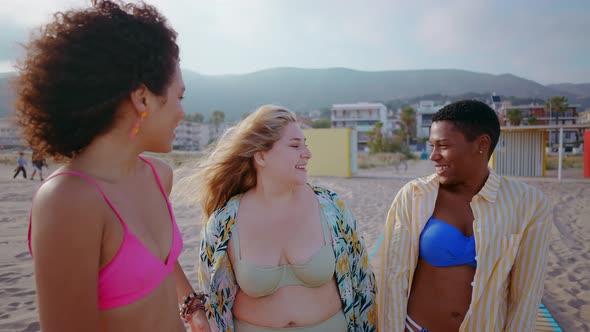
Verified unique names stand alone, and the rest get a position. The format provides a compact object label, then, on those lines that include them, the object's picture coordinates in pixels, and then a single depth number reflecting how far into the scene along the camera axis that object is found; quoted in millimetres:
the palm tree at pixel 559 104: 63406
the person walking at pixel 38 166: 16406
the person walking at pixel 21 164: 16922
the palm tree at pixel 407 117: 68781
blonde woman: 1966
